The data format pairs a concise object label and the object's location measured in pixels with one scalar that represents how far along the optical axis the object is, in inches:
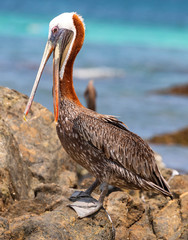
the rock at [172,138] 907.4
